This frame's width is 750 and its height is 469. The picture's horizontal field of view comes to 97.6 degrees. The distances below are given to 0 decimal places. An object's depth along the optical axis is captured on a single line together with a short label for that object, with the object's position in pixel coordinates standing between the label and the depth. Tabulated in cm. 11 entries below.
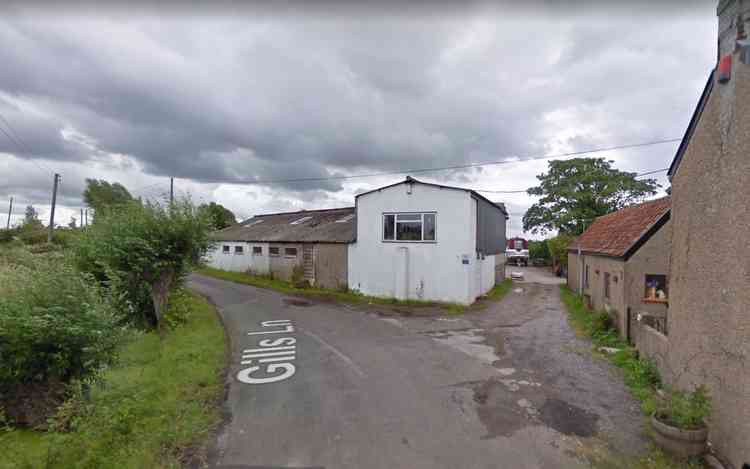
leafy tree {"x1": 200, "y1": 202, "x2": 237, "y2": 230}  4916
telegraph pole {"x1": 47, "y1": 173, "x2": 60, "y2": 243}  2422
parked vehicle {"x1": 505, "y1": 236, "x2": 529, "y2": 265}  4306
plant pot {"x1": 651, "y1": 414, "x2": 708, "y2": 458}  389
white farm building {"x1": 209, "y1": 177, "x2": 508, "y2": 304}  1480
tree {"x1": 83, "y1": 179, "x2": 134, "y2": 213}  3980
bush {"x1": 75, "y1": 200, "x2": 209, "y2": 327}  922
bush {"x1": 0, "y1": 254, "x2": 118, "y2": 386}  448
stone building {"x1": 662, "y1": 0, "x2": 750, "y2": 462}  360
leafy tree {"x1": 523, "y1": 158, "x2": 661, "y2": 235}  3209
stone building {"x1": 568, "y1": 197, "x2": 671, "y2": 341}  884
